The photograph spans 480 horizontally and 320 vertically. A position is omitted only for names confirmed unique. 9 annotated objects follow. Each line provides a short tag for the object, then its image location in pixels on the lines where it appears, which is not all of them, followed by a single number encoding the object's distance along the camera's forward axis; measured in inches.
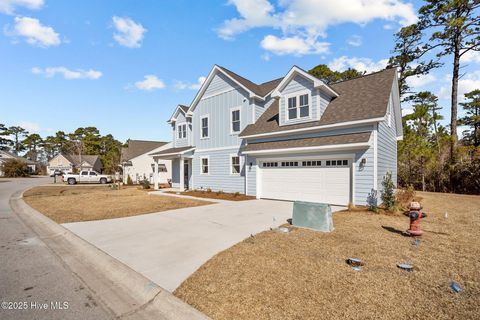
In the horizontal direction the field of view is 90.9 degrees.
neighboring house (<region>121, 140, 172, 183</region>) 1210.6
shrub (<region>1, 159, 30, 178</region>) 1931.6
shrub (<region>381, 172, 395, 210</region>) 382.0
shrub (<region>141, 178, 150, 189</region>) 863.1
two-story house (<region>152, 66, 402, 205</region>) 414.6
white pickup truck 1175.0
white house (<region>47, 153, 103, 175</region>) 2345.0
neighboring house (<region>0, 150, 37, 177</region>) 2294.5
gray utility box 266.4
